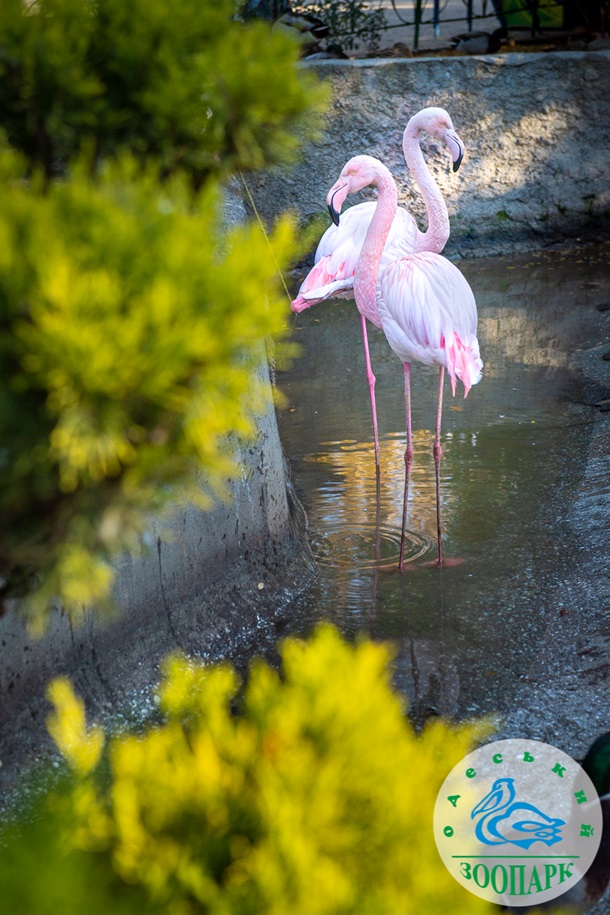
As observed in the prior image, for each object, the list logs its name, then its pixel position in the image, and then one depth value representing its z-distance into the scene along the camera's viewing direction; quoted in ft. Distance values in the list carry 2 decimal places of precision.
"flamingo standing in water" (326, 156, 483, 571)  23.76
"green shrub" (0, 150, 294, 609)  5.85
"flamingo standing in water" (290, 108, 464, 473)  26.68
